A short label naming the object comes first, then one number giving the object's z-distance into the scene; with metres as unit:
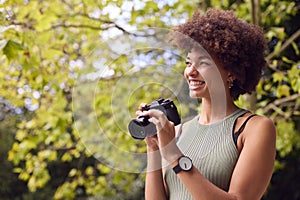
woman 1.26
